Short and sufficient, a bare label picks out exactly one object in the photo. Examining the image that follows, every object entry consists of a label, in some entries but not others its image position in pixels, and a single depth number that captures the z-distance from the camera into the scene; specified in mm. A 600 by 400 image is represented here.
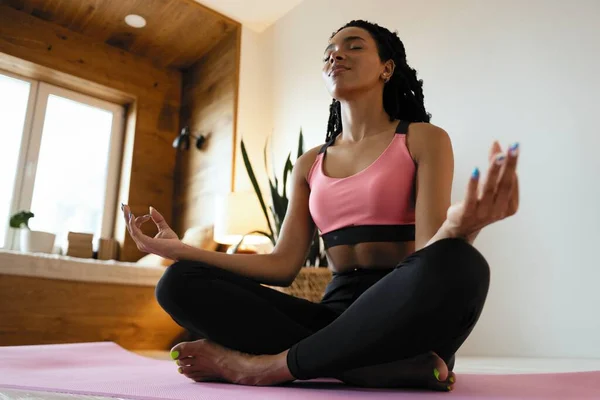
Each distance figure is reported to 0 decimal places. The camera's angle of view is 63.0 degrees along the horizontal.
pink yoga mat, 753
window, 3398
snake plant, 2359
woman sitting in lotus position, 708
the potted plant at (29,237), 3061
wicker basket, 2127
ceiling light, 3529
